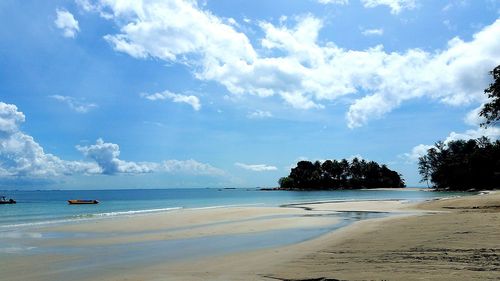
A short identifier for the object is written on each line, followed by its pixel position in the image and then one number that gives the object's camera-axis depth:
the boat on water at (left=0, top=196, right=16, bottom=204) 85.52
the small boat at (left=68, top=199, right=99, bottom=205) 82.06
